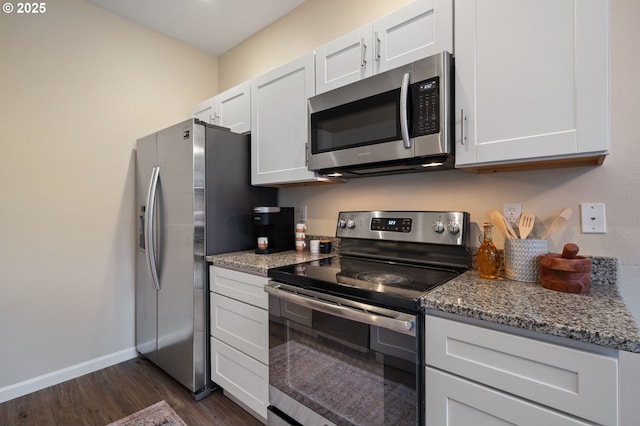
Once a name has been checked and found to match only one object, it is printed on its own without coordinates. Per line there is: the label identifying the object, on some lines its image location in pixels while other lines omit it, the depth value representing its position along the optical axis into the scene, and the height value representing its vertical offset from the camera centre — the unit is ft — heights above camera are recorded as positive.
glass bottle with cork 4.28 -0.67
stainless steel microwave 4.21 +1.44
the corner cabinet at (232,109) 7.32 +2.76
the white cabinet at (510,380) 2.48 -1.55
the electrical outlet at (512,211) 4.57 +0.01
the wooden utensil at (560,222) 4.07 -0.14
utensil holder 4.02 -0.63
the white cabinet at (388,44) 4.32 +2.75
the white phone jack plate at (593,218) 3.95 -0.09
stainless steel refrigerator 6.25 -0.28
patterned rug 5.54 -3.83
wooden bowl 3.50 -0.71
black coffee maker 6.66 -0.35
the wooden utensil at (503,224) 4.37 -0.18
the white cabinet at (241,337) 5.22 -2.29
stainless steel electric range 3.50 -1.45
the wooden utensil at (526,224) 4.26 -0.17
